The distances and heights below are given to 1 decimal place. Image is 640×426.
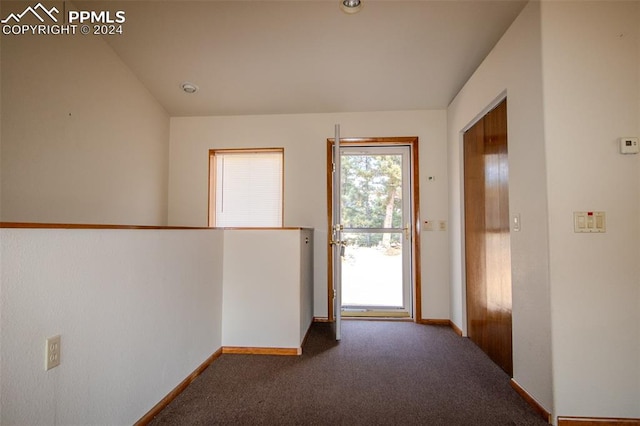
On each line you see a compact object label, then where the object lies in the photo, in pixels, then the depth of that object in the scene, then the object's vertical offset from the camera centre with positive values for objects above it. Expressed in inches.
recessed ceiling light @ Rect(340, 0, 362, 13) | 82.0 +58.4
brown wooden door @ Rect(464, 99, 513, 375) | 85.7 -4.2
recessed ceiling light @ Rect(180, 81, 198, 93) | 118.6 +53.3
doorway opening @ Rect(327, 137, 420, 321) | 141.4 -2.1
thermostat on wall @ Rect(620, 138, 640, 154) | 63.3 +15.7
